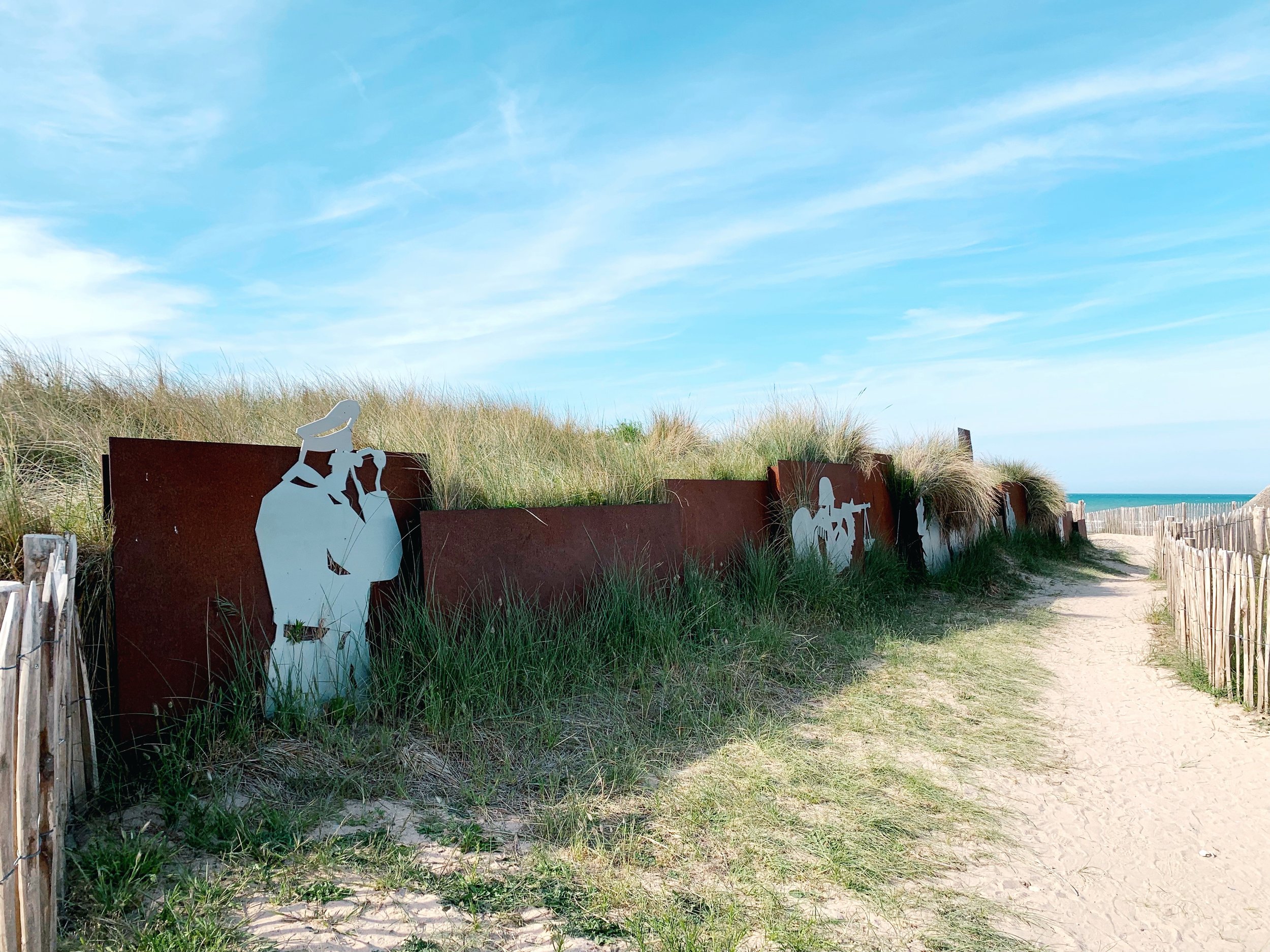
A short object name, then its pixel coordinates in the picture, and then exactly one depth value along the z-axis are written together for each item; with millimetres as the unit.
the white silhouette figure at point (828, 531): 8039
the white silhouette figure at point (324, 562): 4148
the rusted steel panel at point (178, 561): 3598
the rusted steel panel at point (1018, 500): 15242
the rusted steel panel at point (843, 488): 8023
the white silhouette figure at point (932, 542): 10766
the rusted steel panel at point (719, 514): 6855
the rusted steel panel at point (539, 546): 4840
